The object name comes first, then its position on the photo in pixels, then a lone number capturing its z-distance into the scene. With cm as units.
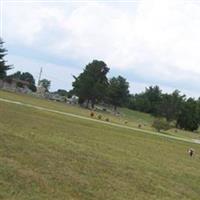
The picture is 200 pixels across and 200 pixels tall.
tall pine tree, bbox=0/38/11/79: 9600
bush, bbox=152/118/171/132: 5911
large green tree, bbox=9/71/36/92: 16975
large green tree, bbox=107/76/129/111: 11375
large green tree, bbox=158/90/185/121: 10450
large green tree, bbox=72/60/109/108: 10725
